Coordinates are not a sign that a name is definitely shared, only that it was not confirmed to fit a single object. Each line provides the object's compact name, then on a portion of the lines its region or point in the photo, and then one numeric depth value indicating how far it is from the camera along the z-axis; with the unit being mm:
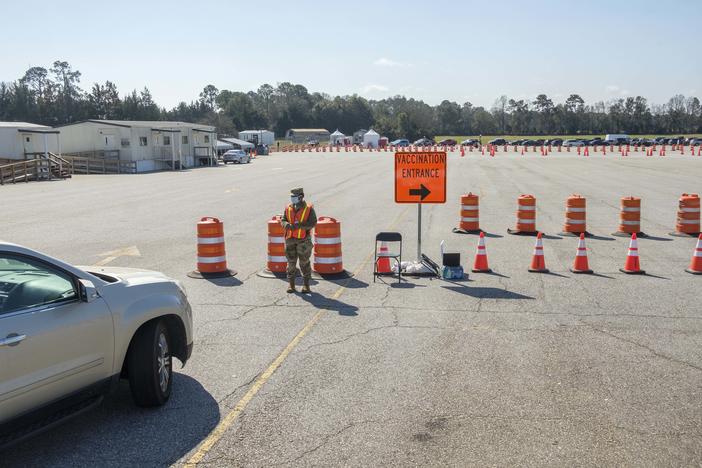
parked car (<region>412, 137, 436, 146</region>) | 104056
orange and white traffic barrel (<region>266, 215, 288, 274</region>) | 11766
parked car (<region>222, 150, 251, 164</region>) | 62000
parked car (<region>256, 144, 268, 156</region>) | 84756
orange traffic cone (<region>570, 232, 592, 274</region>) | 11938
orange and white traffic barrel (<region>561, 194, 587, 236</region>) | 16453
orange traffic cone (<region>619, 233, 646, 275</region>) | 11898
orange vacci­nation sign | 11672
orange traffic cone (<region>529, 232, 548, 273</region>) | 12055
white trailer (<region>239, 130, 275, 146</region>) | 106688
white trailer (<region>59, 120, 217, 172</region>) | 48969
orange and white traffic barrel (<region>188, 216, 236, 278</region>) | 11664
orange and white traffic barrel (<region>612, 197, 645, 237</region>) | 16328
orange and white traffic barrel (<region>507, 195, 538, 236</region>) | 16562
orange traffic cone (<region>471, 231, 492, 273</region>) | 12086
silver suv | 4566
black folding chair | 11070
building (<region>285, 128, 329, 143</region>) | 144212
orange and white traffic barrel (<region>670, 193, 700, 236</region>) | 16234
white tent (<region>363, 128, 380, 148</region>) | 111188
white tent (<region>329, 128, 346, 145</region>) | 124250
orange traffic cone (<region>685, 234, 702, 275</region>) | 11820
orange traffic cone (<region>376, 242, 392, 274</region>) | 11617
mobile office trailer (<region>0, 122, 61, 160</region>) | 42531
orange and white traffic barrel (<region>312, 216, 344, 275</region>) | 11352
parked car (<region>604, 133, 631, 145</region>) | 105750
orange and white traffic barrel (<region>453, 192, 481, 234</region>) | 17000
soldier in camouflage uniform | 10172
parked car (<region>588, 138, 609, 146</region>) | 103500
